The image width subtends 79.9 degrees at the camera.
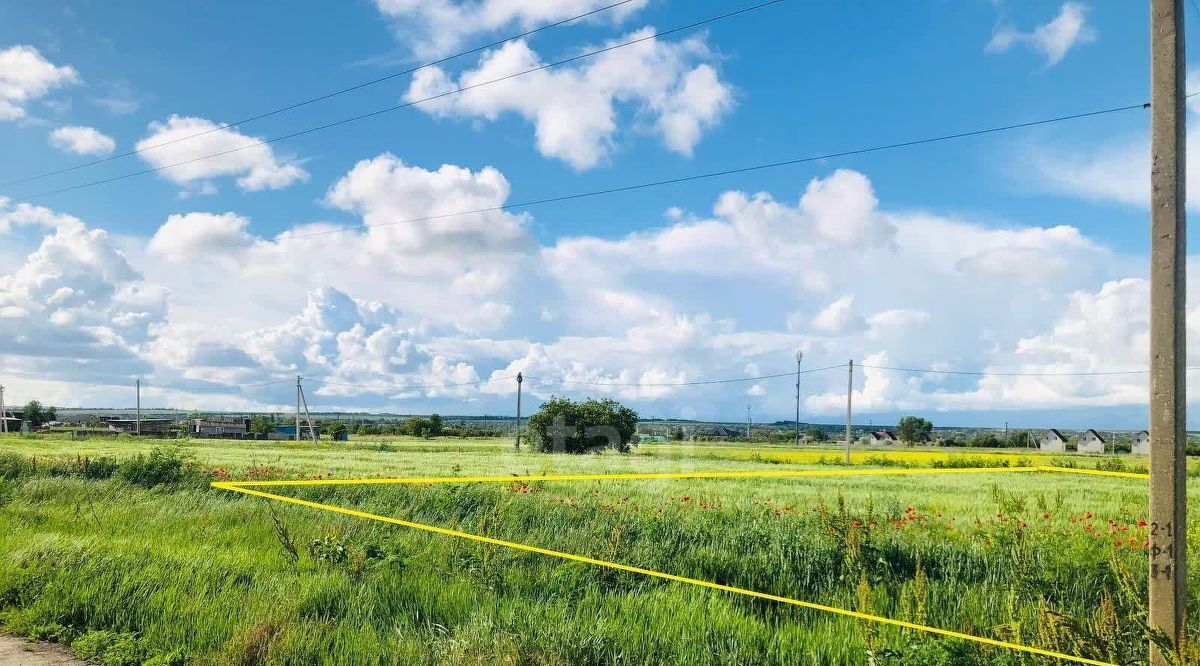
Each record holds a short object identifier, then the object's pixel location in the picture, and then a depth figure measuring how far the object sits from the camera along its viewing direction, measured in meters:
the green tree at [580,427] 46.12
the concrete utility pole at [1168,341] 5.26
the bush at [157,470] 15.87
